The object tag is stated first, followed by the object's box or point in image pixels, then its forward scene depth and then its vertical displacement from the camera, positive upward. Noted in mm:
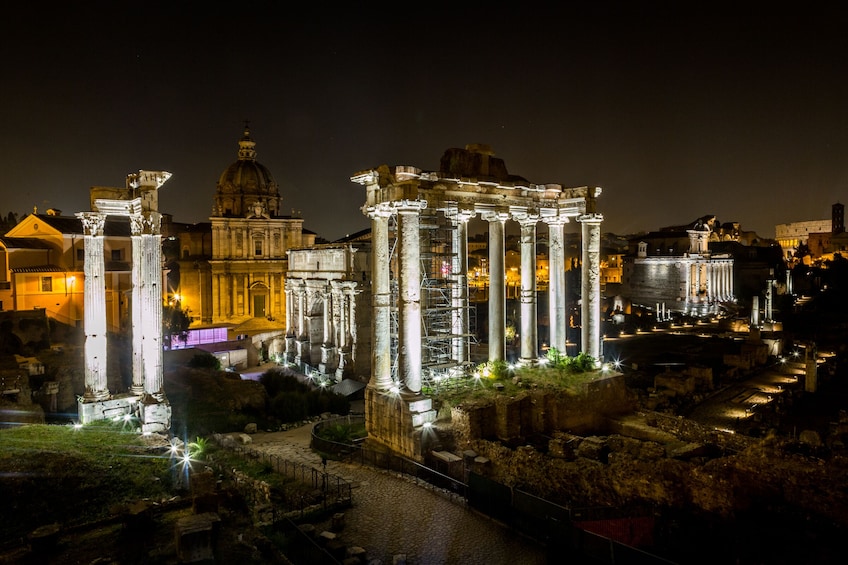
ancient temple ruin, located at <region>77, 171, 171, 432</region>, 17859 -614
